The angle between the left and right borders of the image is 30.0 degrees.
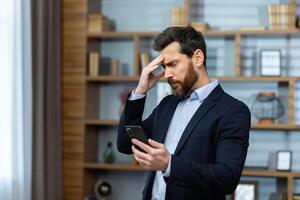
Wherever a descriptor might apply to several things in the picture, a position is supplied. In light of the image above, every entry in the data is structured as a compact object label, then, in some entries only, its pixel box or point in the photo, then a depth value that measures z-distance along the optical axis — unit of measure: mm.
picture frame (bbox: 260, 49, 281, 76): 4246
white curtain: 3695
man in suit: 1945
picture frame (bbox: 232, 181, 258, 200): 4230
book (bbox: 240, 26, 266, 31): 4214
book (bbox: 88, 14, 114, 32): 4477
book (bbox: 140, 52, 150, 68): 4462
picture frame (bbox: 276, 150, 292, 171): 4184
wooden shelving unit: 4445
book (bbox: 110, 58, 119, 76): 4551
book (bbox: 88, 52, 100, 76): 4498
